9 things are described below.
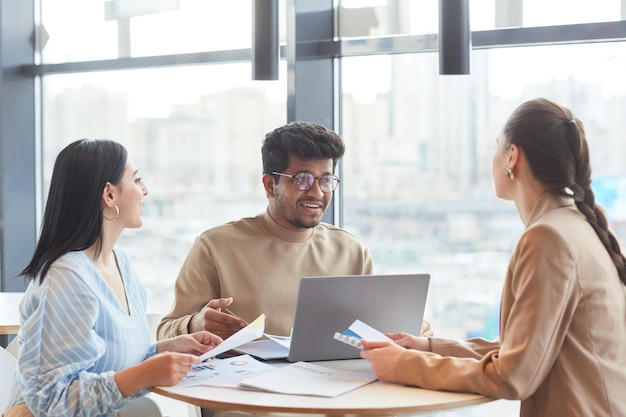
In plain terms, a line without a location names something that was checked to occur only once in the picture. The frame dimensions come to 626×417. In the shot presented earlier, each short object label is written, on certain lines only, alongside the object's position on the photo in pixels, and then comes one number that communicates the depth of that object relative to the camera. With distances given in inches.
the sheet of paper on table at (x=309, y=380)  78.6
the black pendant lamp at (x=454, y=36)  89.3
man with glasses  108.9
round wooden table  73.4
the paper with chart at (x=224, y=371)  82.1
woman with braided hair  75.0
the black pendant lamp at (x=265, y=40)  105.2
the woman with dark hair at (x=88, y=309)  82.0
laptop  86.8
